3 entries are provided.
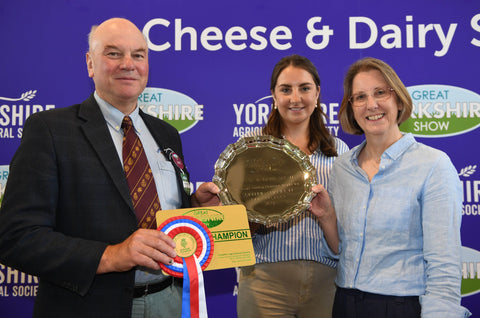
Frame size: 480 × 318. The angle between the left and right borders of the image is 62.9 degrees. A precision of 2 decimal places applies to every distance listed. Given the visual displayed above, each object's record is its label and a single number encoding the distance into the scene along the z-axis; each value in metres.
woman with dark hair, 2.05
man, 1.40
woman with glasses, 1.48
